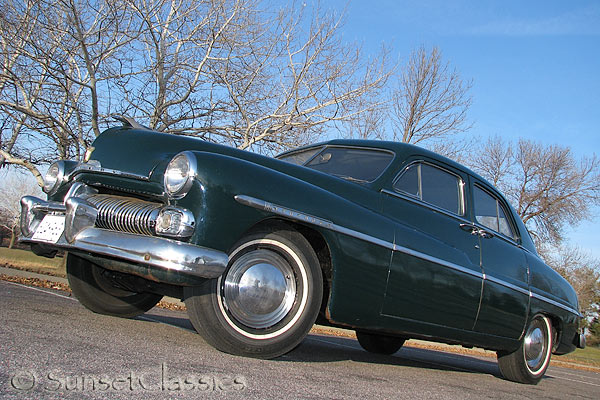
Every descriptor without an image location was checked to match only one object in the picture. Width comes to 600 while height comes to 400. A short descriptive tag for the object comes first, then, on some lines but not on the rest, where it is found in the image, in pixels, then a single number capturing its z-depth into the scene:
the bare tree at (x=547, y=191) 28.00
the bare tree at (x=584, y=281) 33.54
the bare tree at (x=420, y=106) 18.09
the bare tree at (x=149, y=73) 11.04
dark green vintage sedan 2.80
